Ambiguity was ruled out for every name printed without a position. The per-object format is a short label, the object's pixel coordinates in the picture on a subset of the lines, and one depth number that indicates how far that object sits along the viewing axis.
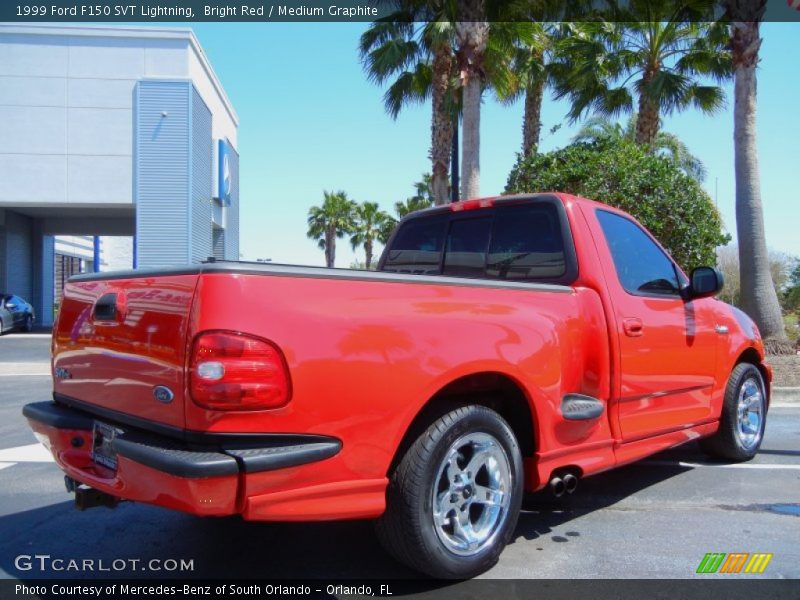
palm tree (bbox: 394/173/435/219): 39.47
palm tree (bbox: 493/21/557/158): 16.08
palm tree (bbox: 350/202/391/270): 50.03
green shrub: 12.23
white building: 23.88
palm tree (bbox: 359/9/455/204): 15.62
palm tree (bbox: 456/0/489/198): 13.52
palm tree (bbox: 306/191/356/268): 50.44
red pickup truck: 2.61
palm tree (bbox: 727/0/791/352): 11.93
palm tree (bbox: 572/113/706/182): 30.94
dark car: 22.54
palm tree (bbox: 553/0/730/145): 15.83
